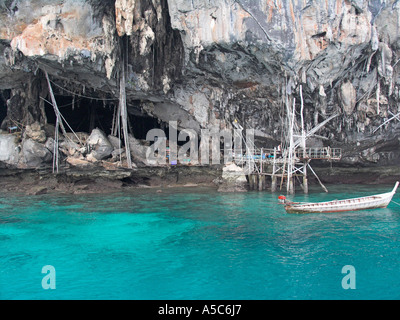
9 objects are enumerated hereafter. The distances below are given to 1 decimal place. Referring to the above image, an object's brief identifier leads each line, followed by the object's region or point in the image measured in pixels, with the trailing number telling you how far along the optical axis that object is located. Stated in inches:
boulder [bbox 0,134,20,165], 996.6
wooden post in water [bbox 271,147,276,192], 973.7
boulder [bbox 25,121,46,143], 1007.0
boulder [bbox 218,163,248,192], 985.5
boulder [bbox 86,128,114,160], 1015.6
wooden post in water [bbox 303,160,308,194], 925.2
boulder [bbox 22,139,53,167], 983.0
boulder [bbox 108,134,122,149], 1076.5
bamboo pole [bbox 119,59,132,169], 933.8
